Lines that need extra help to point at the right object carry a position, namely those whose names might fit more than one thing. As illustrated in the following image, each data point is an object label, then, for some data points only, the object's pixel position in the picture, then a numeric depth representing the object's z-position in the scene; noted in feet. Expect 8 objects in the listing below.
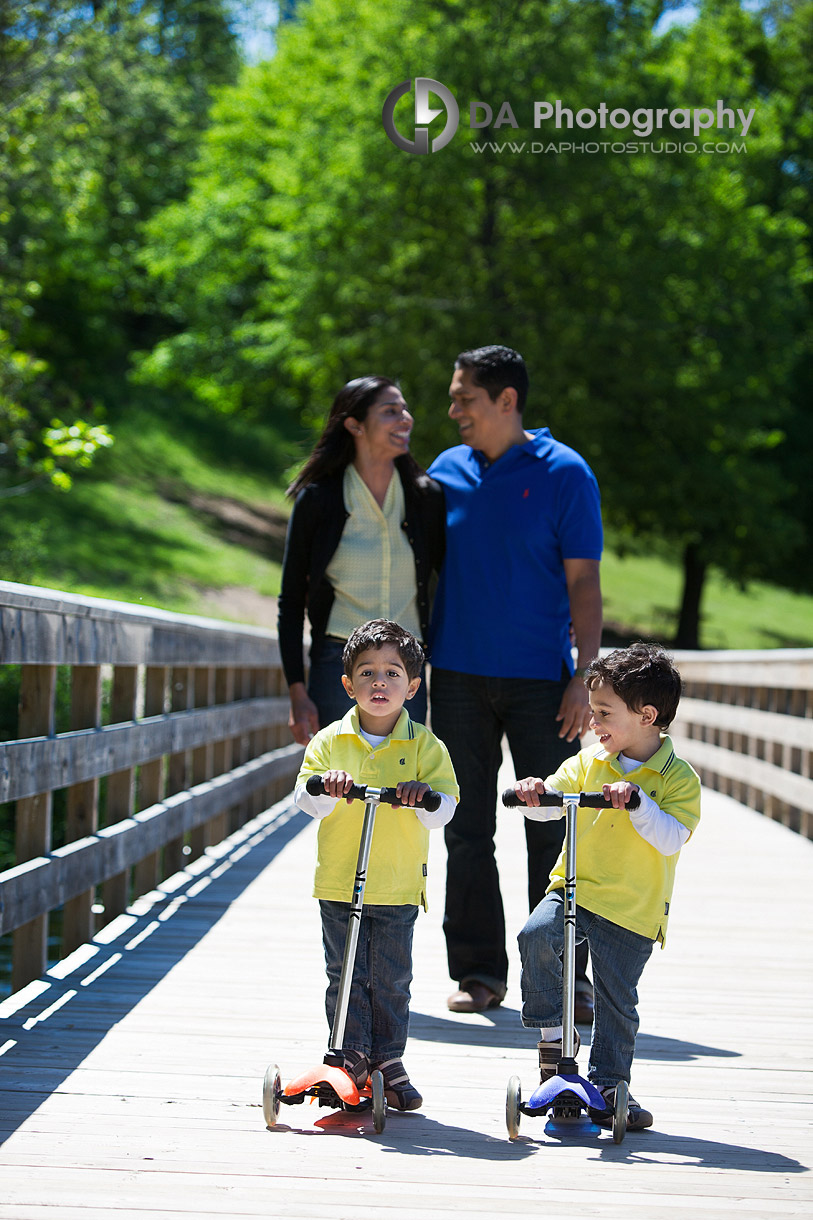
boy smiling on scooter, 19.94
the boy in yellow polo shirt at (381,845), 20.51
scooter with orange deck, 19.07
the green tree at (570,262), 130.62
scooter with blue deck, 18.94
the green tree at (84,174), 73.97
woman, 26.04
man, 26.55
